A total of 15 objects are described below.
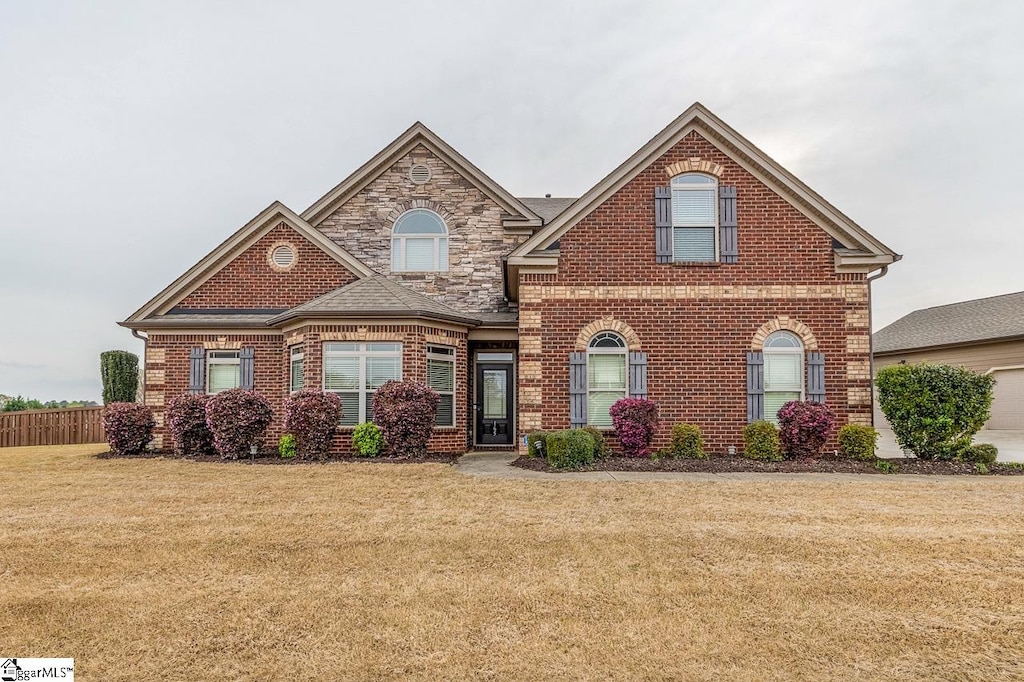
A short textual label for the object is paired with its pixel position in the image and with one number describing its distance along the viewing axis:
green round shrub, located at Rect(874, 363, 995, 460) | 11.21
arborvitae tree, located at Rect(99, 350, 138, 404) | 20.20
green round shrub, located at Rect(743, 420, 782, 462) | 11.42
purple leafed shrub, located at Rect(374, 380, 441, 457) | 11.84
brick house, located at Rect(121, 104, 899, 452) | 12.39
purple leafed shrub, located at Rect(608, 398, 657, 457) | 11.74
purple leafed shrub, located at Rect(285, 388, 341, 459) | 11.87
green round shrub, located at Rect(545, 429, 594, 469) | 10.86
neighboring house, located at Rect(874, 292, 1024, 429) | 20.17
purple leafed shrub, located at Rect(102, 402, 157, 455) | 13.60
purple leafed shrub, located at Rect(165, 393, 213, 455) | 12.85
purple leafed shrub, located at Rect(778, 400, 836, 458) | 11.45
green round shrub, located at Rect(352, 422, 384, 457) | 12.13
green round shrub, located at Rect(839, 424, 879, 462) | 11.52
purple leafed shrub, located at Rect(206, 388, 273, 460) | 12.04
